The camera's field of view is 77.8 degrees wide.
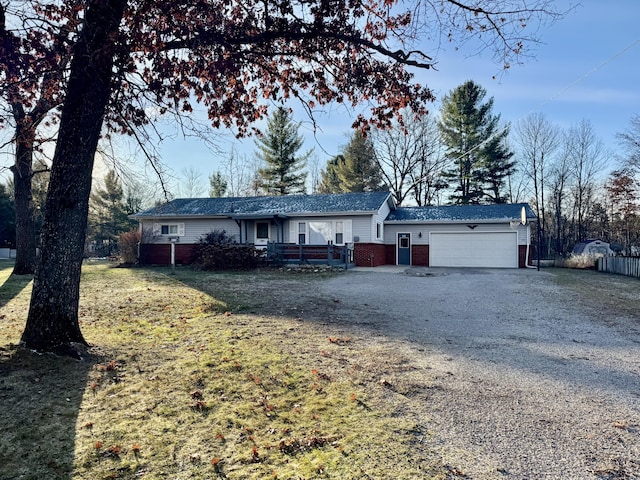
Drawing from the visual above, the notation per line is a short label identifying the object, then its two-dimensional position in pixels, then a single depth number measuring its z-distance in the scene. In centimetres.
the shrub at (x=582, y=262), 2147
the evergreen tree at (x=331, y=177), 4003
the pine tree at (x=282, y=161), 3888
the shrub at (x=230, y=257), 1853
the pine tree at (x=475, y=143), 3541
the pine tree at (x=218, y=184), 4197
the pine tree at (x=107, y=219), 3697
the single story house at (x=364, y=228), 2066
